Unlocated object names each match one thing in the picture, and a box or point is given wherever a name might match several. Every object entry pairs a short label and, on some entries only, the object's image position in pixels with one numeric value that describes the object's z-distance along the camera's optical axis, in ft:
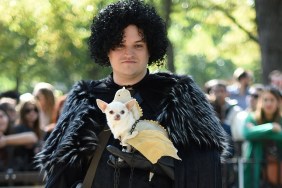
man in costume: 17.15
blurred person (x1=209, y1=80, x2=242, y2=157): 37.65
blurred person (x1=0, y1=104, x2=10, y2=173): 33.81
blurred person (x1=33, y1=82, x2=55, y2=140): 36.81
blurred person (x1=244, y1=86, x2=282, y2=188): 35.42
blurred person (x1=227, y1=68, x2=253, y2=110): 44.73
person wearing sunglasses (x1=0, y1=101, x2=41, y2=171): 33.68
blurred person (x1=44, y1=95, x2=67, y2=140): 32.53
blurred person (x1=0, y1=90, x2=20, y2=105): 47.51
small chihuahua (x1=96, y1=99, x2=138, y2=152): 16.88
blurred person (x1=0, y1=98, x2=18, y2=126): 35.33
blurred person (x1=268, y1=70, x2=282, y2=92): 42.21
